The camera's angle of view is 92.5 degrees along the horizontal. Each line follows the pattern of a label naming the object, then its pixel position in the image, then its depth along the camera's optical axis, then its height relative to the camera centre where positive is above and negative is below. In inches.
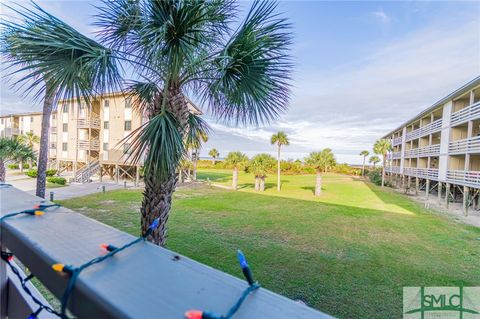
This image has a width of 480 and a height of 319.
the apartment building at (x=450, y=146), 561.0 +77.2
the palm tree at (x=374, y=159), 1606.8 +54.3
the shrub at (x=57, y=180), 713.6 -109.9
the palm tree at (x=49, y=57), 99.1 +41.1
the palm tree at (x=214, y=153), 1329.8 +17.8
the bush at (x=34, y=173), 837.2 -105.4
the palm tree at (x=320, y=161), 785.6 +7.6
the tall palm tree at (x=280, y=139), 915.4 +85.6
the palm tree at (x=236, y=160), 883.4 -10.1
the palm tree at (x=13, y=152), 361.3 -18.1
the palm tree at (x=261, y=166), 862.5 -27.5
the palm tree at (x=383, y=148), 1208.2 +102.6
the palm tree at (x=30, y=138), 1159.6 +27.2
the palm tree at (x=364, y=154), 1735.4 +93.0
